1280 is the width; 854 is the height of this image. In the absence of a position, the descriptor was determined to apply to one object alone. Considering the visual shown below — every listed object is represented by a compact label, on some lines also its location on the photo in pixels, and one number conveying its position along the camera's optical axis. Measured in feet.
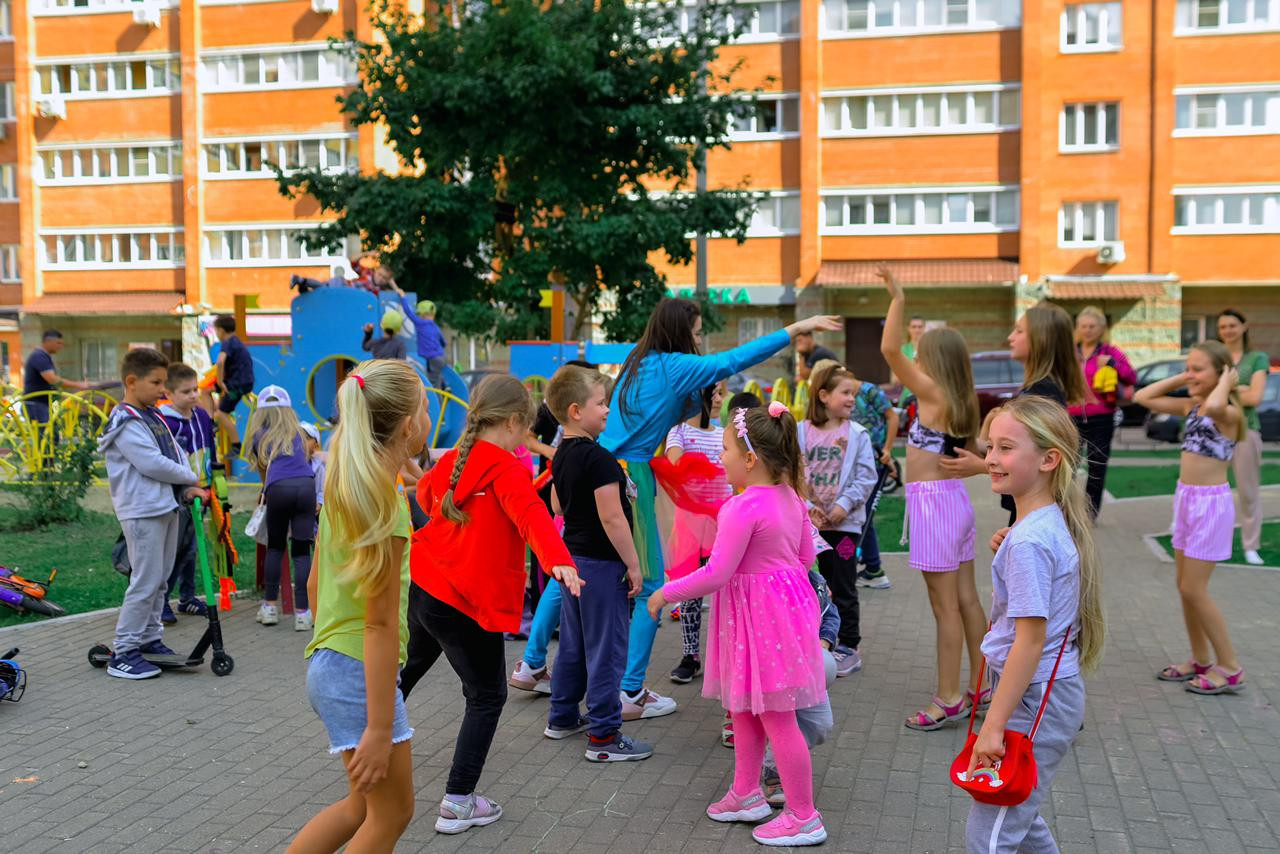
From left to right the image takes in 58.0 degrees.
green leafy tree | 63.72
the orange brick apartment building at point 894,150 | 113.09
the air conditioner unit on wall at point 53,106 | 135.95
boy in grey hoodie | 21.09
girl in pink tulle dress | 14.24
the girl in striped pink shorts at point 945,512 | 18.44
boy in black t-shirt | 16.92
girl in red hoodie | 14.26
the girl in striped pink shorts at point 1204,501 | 20.15
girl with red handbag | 10.50
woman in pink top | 28.60
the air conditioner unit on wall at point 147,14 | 133.08
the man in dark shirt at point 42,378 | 48.93
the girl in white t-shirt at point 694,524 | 19.60
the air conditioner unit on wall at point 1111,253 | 112.88
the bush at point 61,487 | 38.96
